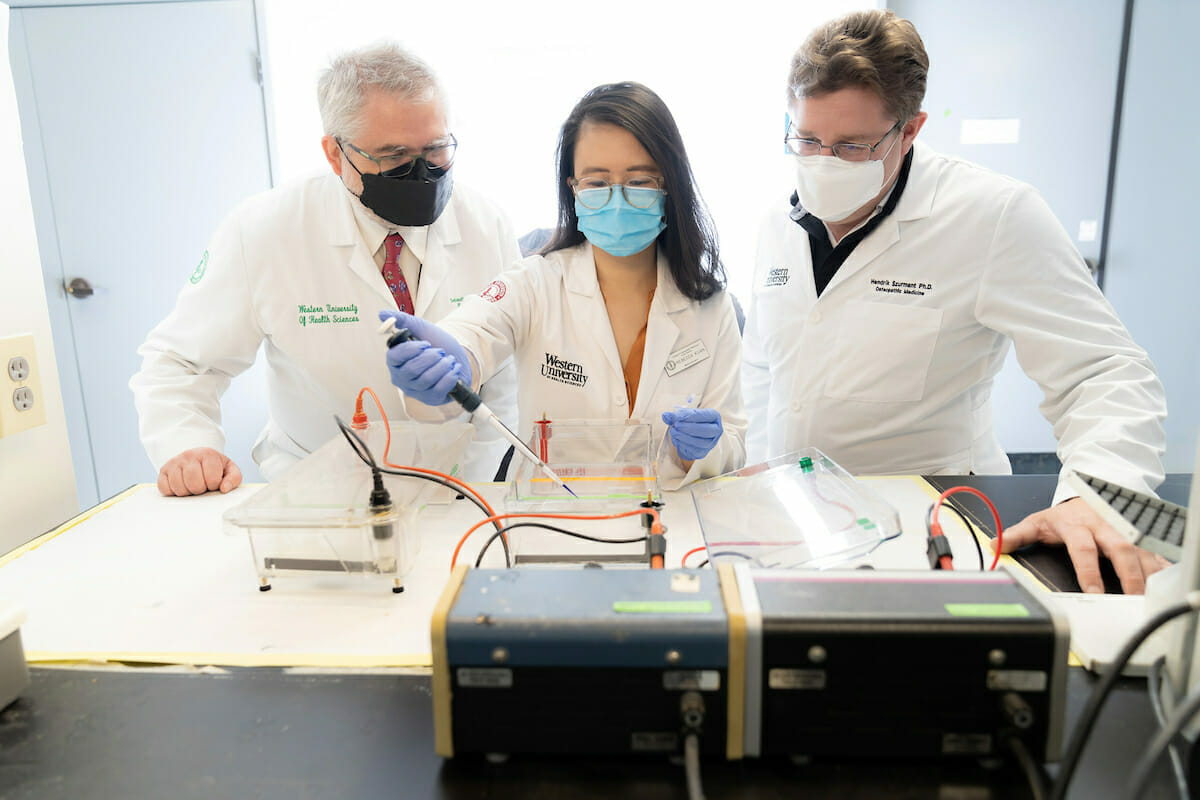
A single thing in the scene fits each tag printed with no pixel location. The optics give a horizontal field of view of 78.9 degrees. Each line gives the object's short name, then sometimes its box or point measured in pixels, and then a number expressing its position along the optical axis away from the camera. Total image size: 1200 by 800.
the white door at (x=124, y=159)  3.21
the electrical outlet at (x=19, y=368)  1.31
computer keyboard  0.75
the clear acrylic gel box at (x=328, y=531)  0.98
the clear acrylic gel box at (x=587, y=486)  1.09
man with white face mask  1.40
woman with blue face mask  1.44
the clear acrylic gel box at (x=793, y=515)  0.98
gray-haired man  1.57
